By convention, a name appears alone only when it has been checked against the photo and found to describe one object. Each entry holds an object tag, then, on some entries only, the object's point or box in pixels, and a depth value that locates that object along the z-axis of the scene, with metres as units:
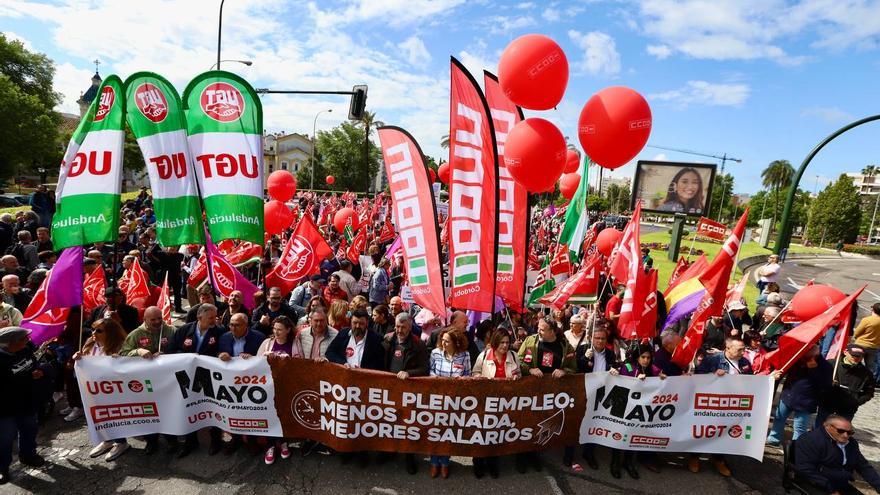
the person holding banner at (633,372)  5.07
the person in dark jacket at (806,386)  5.37
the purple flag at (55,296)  5.41
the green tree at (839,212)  51.47
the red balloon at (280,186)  12.20
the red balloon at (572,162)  9.59
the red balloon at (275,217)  9.72
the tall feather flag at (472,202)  5.73
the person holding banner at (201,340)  5.13
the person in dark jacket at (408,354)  4.91
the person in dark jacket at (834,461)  4.49
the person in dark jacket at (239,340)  5.08
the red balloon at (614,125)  4.99
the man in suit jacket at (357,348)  4.97
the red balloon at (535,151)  5.23
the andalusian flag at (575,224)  8.05
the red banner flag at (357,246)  11.32
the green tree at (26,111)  34.97
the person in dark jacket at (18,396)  4.26
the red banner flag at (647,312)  5.99
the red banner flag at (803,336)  5.18
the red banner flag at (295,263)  7.99
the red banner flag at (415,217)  6.14
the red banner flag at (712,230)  9.18
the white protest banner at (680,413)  4.98
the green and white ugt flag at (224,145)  5.61
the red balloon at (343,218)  13.74
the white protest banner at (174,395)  4.85
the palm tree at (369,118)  58.27
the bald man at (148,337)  5.07
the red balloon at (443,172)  16.31
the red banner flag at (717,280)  5.75
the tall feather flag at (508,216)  6.15
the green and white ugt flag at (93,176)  5.08
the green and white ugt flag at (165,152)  5.41
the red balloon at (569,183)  11.48
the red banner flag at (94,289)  6.46
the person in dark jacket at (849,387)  5.27
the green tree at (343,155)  68.12
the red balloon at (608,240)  10.88
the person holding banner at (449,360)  4.84
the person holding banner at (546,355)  4.98
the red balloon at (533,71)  4.91
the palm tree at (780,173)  81.38
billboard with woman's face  28.55
